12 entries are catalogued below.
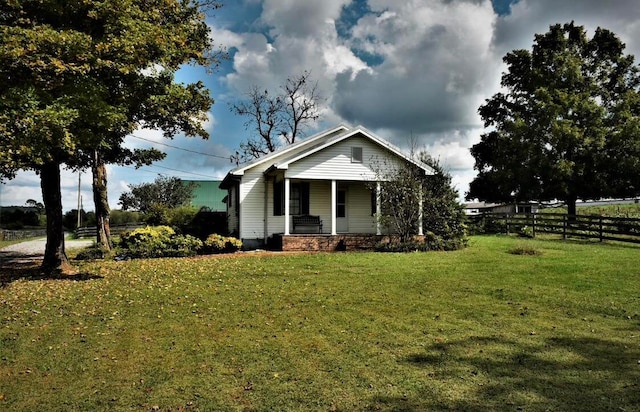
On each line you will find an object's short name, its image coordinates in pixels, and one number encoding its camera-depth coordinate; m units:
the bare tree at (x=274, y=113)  38.00
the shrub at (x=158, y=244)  16.61
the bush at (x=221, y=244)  17.73
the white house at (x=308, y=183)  19.47
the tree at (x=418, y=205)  18.59
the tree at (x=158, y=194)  45.12
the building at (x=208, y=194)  50.07
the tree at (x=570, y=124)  27.27
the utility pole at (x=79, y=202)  45.69
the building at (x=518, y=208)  41.31
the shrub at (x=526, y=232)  23.50
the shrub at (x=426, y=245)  17.39
